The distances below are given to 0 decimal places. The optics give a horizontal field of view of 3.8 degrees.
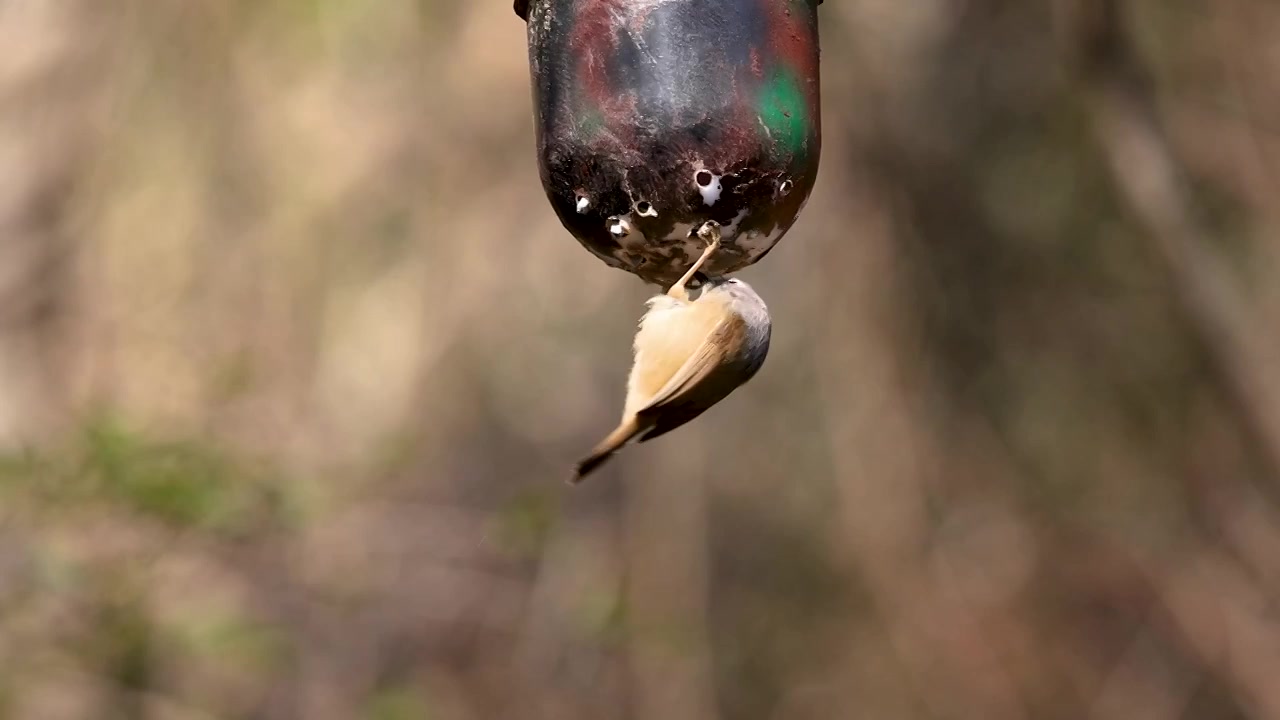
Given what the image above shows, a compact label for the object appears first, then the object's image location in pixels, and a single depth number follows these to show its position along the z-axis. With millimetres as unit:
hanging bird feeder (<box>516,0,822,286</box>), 7081
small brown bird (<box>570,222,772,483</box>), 7109
